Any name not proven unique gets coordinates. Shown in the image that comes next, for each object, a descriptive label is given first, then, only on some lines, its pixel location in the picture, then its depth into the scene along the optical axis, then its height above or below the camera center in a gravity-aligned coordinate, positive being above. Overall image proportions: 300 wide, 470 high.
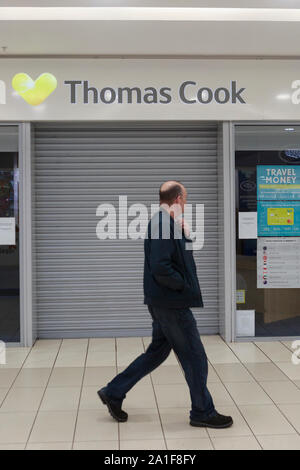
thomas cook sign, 5.82 +1.45
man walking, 3.61 -0.47
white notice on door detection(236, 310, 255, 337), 6.14 -0.97
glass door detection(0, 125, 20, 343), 5.95 +0.09
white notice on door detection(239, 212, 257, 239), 6.10 +0.07
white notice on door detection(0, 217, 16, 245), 5.95 +0.01
